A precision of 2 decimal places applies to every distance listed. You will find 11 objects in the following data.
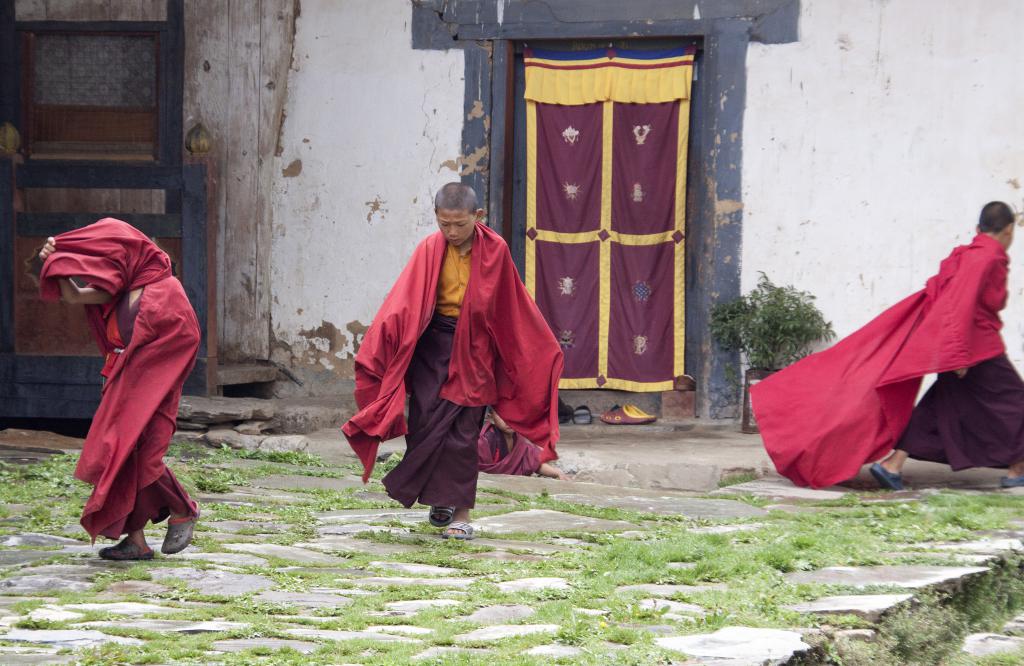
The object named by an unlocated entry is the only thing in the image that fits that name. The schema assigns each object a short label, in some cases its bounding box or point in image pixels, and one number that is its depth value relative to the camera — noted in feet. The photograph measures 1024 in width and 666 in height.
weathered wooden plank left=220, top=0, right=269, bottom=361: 63.31
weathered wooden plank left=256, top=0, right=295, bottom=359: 63.10
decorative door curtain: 61.57
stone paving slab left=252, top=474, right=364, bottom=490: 44.11
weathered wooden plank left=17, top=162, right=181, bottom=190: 60.08
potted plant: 57.41
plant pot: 58.03
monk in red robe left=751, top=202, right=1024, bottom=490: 44.68
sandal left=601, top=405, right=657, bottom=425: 61.05
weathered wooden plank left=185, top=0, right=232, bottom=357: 63.00
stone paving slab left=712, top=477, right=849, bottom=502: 44.09
